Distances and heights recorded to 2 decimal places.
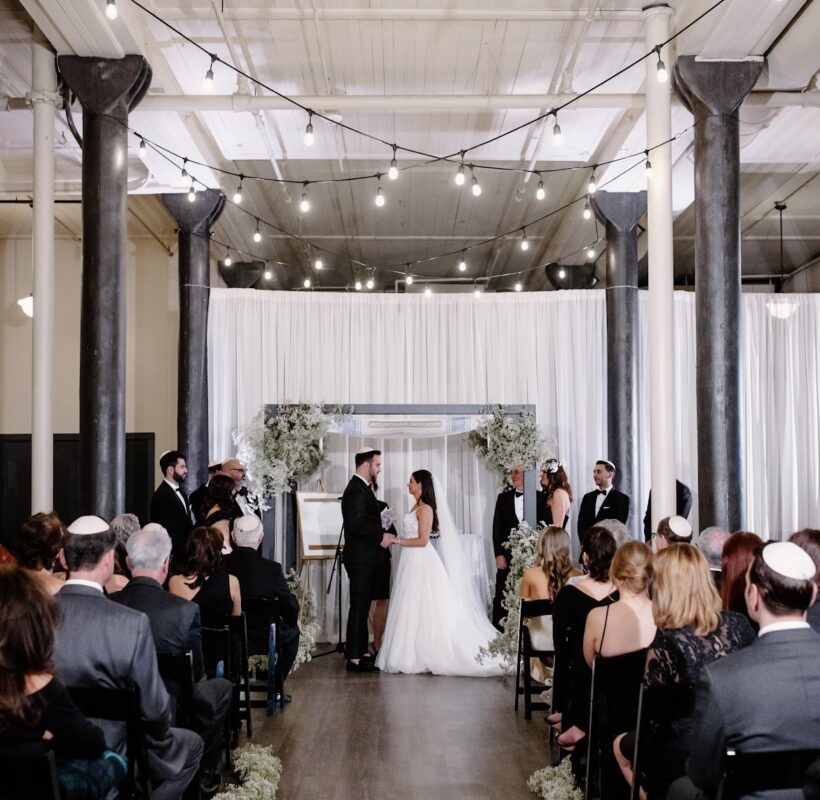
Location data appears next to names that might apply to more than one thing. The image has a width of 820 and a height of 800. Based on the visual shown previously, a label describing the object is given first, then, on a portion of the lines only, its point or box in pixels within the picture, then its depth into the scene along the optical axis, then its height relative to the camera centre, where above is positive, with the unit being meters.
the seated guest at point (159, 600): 4.16 -0.68
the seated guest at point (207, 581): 5.27 -0.78
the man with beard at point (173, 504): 7.79 -0.51
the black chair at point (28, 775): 2.49 -0.85
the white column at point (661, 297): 7.28 +1.03
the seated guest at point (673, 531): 5.25 -0.52
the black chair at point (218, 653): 5.18 -1.14
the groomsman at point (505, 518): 9.10 -0.76
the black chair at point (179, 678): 3.92 -0.97
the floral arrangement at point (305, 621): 7.55 -1.48
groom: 8.20 -0.83
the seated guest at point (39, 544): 4.82 -0.50
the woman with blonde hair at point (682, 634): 3.36 -0.69
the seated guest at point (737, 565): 3.70 -0.50
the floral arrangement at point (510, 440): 9.16 -0.03
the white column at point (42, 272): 7.25 +1.25
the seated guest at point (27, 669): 2.51 -0.58
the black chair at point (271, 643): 6.04 -1.32
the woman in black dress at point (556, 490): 8.65 -0.49
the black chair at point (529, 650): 5.88 -1.34
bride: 7.86 -1.47
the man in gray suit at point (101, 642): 3.27 -0.67
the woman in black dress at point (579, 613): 4.72 -0.88
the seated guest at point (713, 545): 5.15 -0.59
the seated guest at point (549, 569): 5.96 -0.81
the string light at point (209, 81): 6.59 +2.42
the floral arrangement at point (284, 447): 9.06 -0.08
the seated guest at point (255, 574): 6.25 -0.86
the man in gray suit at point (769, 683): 2.54 -0.65
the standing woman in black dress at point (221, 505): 6.89 -0.48
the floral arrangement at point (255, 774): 4.56 -1.65
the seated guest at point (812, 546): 3.71 -0.45
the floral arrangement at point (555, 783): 4.55 -1.65
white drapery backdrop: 10.98 +0.81
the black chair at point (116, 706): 3.20 -0.87
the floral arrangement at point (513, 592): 7.30 -1.24
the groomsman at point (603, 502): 9.24 -0.63
